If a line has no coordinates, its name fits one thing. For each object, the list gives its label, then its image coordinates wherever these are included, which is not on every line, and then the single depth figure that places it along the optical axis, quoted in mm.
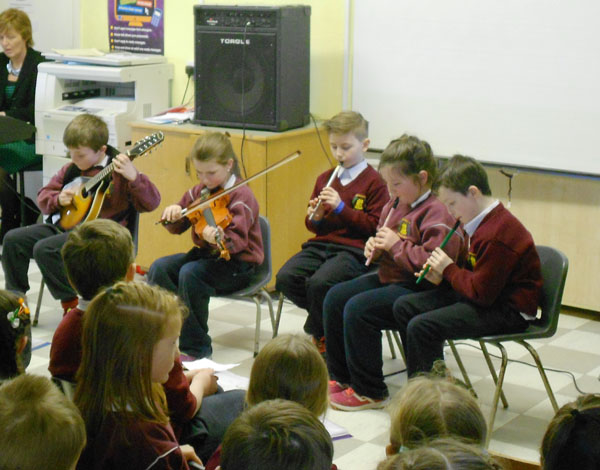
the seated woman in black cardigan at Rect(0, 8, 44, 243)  5039
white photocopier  4723
